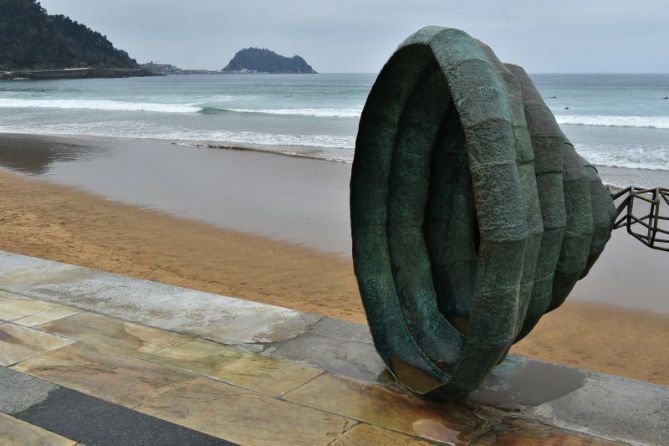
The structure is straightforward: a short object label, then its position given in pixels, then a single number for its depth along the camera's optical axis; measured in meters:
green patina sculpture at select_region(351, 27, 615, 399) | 2.95
